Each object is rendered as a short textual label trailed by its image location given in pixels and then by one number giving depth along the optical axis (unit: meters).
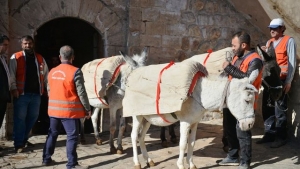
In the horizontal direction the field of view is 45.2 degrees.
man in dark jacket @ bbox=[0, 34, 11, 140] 5.66
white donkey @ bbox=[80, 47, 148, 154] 5.82
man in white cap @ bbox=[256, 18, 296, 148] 5.86
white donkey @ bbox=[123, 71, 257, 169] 4.18
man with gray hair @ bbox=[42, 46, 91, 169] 4.81
